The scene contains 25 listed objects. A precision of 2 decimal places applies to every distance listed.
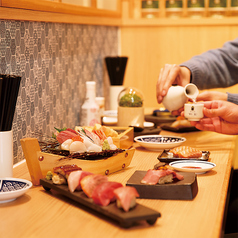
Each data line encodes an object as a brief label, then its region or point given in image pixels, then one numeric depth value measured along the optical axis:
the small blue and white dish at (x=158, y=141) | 1.69
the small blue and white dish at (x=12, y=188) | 1.09
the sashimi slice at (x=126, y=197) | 0.95
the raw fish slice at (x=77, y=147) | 1.32
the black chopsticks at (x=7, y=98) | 1.14
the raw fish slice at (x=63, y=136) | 1.39
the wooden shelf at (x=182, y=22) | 2.92
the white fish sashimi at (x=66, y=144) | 1.34
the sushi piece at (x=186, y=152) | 1.49
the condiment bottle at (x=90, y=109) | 2.07
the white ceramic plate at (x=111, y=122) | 2.14
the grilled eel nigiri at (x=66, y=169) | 1.15
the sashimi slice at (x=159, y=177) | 1.15
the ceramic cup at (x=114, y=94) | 2.68
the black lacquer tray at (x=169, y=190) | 1.13
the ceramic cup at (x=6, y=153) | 1.20
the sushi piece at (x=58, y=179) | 1.16
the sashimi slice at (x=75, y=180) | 1.10
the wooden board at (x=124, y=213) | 0.93
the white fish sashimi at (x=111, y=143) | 1.40
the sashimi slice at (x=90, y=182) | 1.06
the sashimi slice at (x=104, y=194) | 1.00
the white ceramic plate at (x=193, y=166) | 1.34
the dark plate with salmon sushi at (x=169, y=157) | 1.47
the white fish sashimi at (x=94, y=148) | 1.34
